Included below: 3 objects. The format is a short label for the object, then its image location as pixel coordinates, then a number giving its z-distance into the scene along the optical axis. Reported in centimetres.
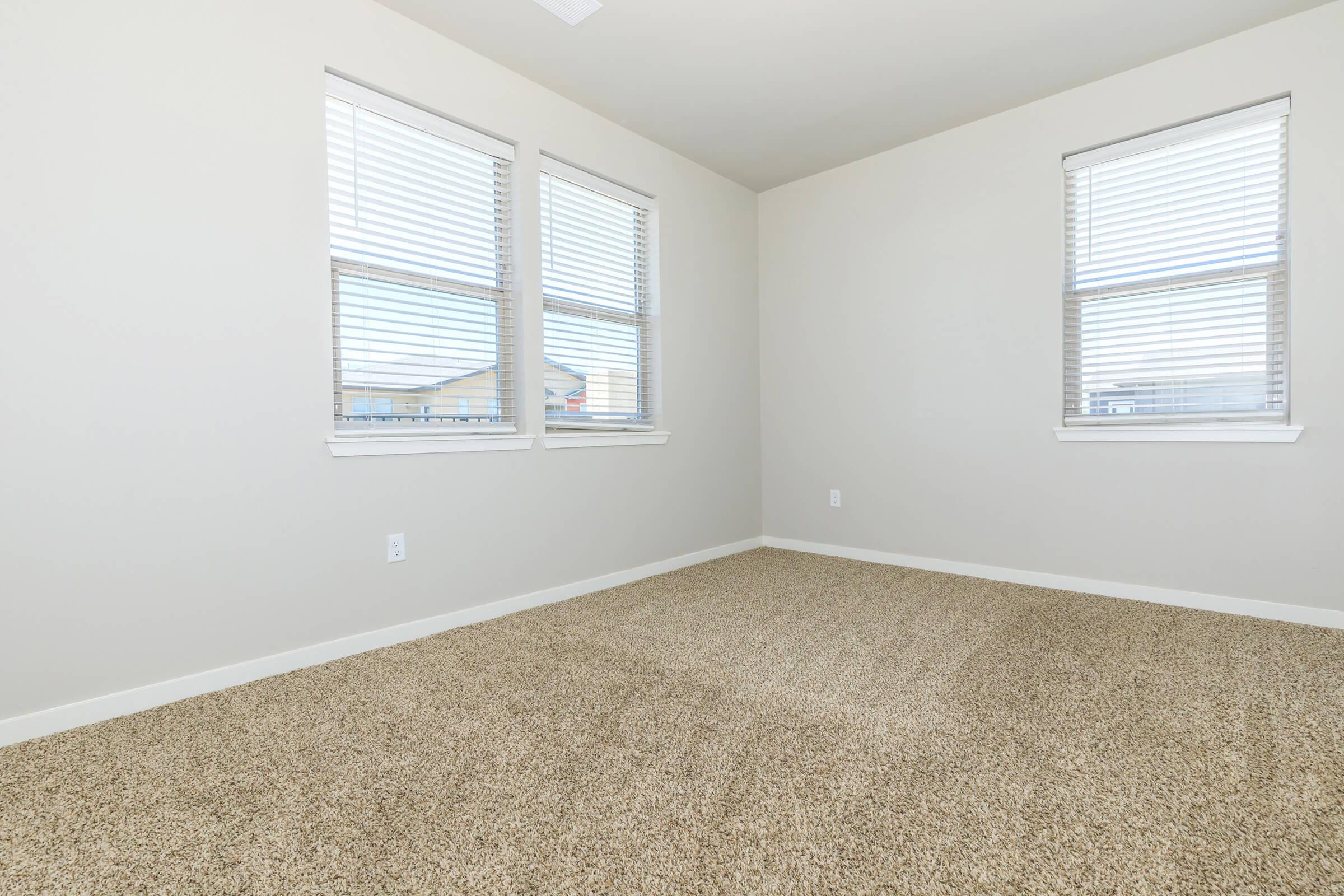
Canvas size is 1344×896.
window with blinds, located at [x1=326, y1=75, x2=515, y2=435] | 239
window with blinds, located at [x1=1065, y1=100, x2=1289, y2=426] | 267
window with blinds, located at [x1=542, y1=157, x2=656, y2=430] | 312
